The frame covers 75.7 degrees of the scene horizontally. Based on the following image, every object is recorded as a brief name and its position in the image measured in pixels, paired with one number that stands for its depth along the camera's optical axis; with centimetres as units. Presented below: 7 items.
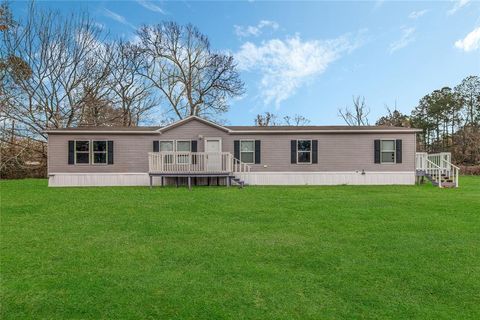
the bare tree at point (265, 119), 3254
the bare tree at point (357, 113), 3566
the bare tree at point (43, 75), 2033
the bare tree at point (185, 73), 2702
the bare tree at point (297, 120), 3484
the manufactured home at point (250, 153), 1476
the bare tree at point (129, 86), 2522
